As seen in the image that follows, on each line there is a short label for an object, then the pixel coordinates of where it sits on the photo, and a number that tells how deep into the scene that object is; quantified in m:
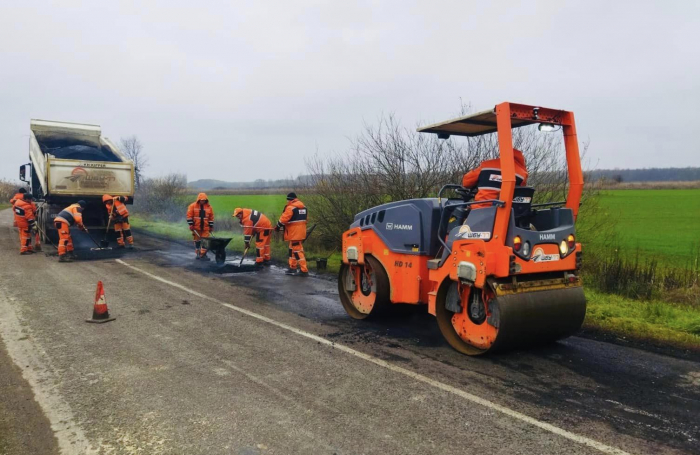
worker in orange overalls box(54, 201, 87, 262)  11.47
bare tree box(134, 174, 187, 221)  24.41
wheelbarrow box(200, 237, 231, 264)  11.20
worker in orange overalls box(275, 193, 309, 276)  10.52
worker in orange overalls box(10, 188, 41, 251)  12.67
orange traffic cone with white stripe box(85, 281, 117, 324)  6.34
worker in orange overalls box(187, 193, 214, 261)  12.45
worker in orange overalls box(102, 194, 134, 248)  13.41
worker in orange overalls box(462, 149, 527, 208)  4.98
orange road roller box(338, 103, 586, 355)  4.75
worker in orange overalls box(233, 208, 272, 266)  11.29
